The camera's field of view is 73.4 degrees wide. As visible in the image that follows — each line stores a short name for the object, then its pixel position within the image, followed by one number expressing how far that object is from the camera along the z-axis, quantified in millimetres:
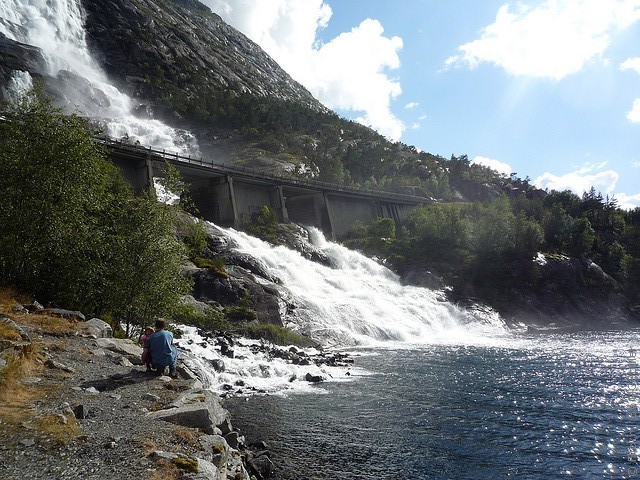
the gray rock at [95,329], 15334
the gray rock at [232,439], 11312
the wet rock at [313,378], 23438
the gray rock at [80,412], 8438
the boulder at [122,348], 14375
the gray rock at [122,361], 13520
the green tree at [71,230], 18484
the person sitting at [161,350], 12542
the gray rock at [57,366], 11508
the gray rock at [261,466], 11859
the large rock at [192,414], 9234
